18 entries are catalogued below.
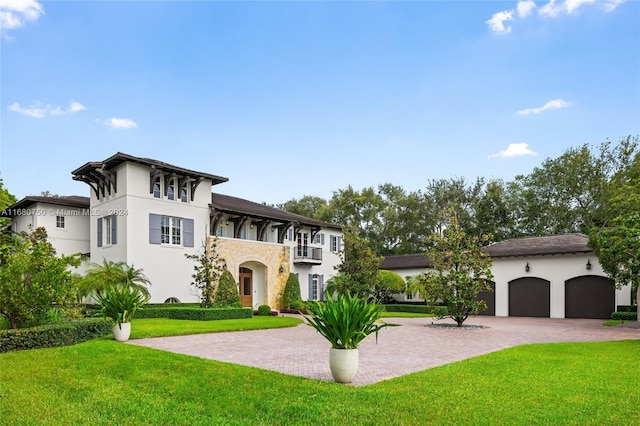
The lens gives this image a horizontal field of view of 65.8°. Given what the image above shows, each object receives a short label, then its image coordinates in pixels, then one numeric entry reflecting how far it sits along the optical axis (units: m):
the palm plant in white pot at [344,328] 7.67
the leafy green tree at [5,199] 27.09
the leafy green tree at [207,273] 23.61
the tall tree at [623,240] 16.81
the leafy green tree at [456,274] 19.77
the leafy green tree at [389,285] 32.41
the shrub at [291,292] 30.69
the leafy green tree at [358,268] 21.62
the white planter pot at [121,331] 12.61
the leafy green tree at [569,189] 38.84
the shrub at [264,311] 26.16
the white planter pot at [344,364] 7.64
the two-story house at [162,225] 24.38
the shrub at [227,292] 24.94
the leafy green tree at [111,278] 21.03
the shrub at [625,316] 22.95
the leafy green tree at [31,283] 11.11
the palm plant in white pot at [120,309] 12.62
